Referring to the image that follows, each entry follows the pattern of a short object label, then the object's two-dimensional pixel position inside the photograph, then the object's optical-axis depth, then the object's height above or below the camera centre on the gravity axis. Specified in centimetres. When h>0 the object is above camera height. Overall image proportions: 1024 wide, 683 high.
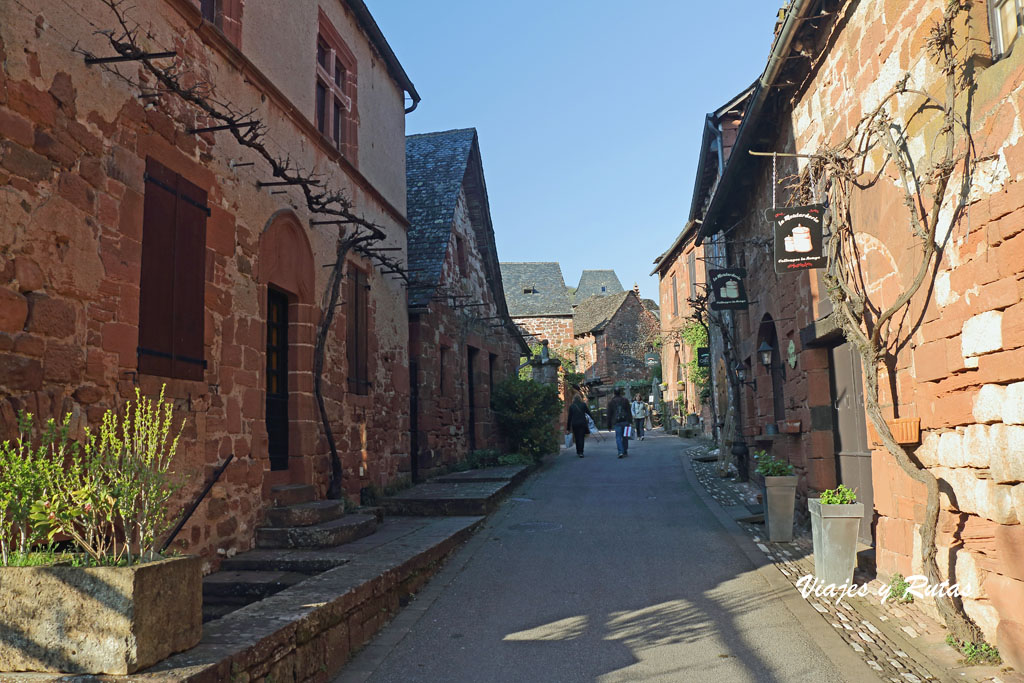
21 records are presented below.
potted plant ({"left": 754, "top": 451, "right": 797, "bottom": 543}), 774 -75
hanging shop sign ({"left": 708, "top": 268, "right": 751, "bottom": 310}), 1125 +194
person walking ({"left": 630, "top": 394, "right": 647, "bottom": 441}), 2677 +35
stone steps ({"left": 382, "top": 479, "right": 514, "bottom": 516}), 937 -89
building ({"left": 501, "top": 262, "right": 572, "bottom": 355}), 4550 +764
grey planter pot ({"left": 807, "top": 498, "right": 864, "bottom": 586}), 581 -88
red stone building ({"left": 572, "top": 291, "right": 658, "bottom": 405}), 4322 +481
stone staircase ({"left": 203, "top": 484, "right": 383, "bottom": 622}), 559 -97
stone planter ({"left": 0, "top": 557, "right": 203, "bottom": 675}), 301 -70
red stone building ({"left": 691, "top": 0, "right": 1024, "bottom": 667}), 414 +77
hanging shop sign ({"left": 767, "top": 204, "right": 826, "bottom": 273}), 663 +155
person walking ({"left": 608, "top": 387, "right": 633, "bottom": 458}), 1834 +23
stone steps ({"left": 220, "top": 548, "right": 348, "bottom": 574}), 592 -98
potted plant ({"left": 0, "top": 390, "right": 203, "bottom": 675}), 302 -55
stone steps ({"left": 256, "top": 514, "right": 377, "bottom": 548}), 667 -88
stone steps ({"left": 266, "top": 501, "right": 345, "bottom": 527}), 695 -73
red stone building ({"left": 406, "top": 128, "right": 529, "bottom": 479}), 1223 +231
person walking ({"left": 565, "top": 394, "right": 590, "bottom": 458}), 1958 +14
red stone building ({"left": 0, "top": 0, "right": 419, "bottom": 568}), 432 +146
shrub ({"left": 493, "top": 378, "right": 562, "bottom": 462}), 1653 +29
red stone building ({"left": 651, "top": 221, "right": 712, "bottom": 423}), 2481 +413
